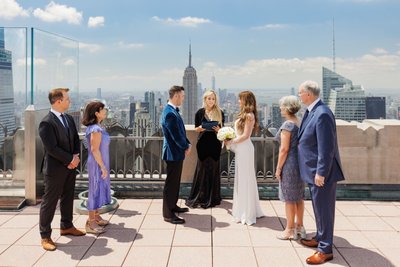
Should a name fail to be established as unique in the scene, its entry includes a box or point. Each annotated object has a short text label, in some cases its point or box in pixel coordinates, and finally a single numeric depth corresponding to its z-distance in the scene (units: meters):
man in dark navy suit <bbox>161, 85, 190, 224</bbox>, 5.40
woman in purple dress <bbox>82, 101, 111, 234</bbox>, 4.96
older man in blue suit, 3.94
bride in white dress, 5.41
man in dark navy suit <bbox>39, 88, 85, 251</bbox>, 4.43
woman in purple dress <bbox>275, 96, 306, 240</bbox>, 4.60
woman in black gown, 6.11
